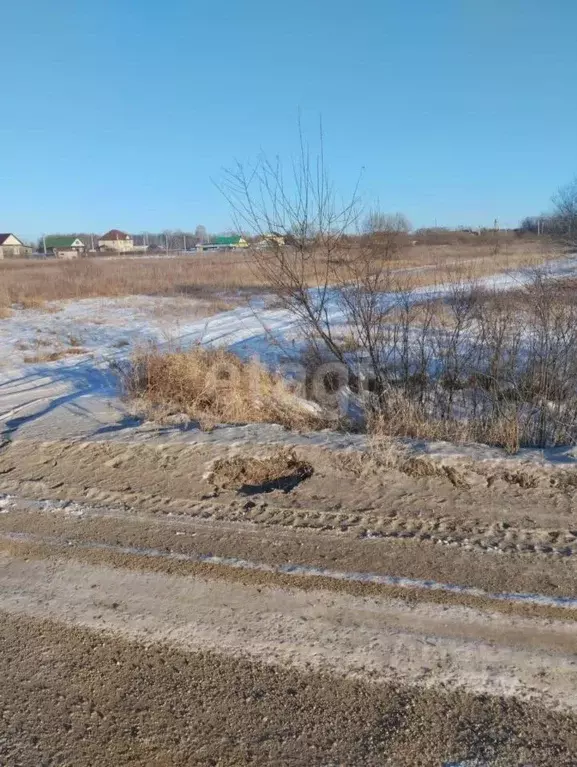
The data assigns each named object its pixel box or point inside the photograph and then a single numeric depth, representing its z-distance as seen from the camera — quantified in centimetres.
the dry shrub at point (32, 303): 2105
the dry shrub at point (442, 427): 539
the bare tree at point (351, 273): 766
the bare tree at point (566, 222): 2971
